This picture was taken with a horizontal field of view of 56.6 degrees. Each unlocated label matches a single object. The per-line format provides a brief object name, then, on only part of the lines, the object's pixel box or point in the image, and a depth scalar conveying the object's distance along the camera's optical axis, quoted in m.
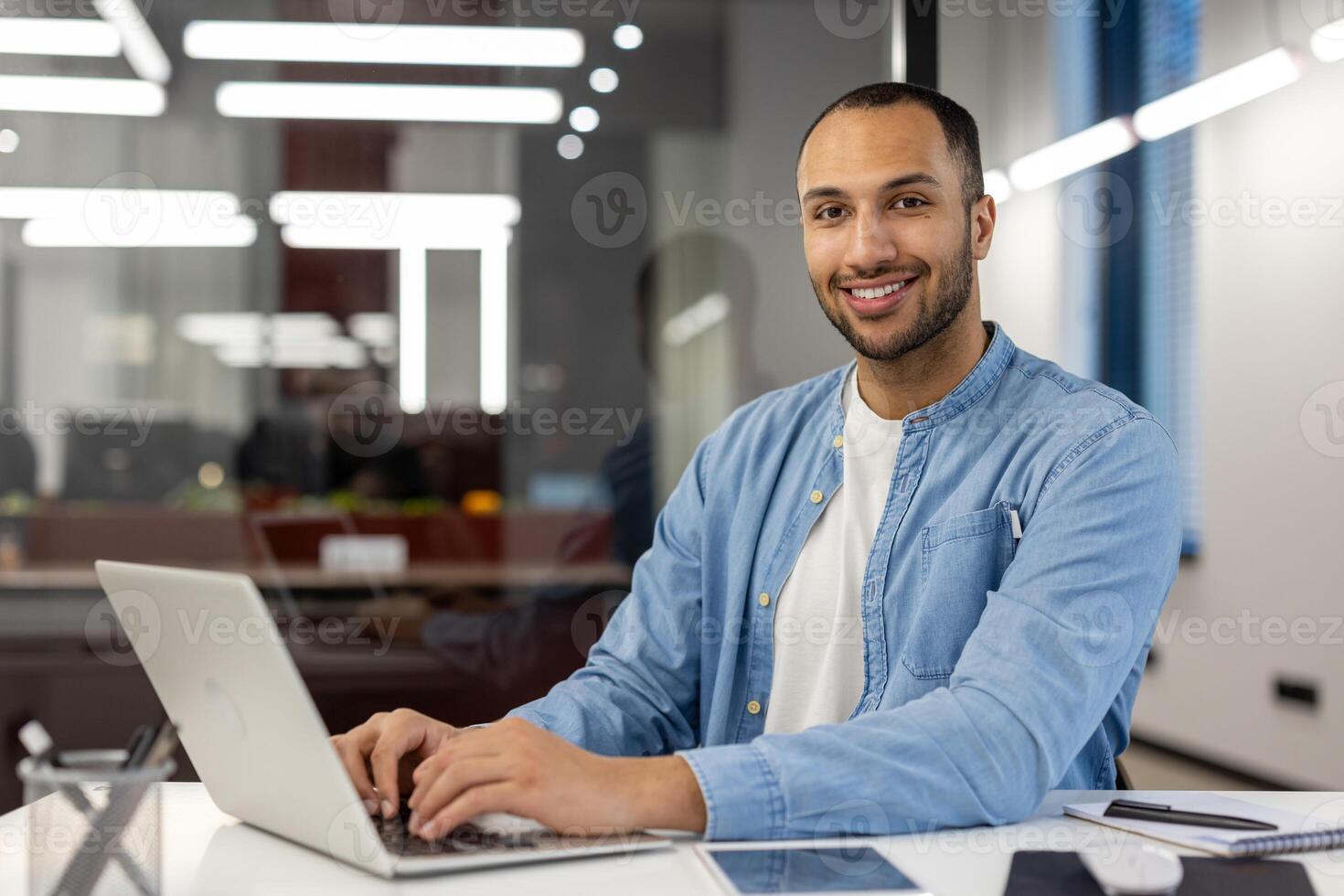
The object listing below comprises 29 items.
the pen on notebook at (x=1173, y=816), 1.11
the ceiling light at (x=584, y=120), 2.77
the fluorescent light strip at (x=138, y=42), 2.68
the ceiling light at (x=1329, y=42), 3.40
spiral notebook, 1.04
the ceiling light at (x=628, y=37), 2.78
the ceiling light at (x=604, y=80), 2.77
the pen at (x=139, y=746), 0.90
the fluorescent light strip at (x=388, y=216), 2.70
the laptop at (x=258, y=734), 0.90
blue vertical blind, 4.33
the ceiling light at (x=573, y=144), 2.76
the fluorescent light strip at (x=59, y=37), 2.65
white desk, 0.94
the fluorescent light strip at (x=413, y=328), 2.71
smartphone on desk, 0.92
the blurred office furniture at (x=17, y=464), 2.71
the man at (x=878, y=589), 1.09
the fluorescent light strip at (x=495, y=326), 2.73
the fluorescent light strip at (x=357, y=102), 2.71
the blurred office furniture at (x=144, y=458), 2.69
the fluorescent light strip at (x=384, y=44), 2.70
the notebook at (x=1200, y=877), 0.93
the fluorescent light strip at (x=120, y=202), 2.67
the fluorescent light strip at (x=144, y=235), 2.67
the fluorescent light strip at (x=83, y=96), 2.65
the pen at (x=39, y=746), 0.86
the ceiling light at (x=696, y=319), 2.73
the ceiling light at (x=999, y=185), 3.06
